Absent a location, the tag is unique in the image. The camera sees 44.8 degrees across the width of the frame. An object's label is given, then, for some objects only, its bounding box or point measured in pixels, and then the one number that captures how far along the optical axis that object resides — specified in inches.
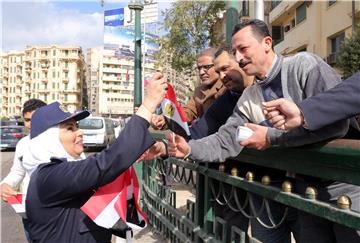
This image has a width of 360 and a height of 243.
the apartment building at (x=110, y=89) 4016.2
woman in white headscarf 81.1
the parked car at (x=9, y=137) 831.7
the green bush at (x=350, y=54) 494.0
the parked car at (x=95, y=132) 748.6
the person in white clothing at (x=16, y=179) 133.8
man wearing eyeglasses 139.9
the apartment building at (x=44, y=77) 4458.7
